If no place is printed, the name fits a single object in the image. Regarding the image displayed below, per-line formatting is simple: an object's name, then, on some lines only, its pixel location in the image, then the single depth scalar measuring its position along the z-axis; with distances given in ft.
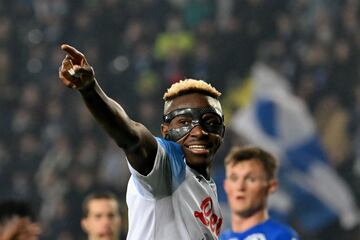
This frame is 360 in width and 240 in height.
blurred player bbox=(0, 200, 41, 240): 29.37
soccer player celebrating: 21.45
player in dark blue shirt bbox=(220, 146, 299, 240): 36.22
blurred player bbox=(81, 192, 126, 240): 38.86
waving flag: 69.67
